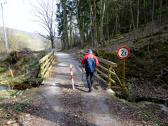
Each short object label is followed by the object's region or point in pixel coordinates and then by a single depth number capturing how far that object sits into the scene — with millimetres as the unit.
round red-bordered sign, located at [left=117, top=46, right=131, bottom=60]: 10741
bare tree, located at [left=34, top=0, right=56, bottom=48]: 62600
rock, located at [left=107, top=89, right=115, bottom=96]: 10747
